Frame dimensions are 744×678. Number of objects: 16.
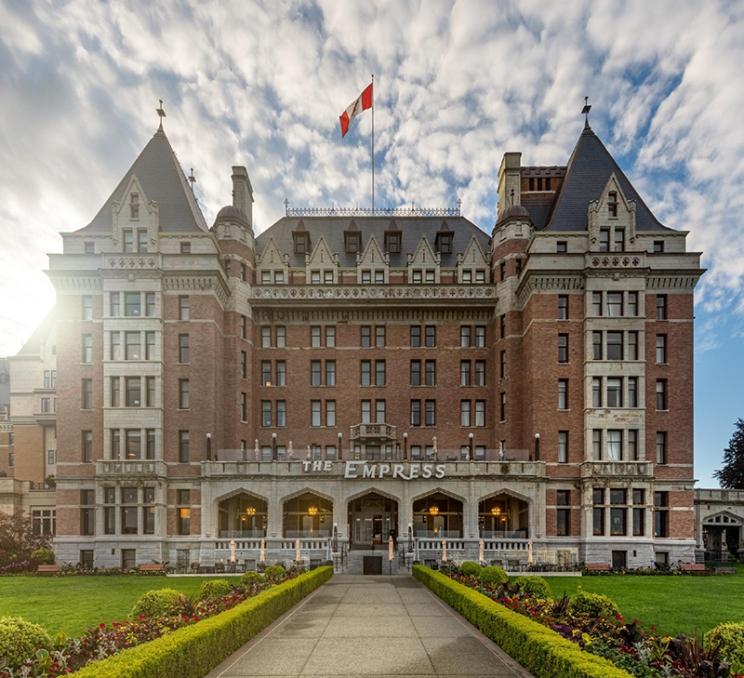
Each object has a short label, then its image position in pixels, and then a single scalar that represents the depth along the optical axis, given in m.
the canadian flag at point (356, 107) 47.28
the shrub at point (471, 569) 24.80
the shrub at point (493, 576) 22.75
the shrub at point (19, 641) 10.94
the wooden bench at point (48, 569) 37.28
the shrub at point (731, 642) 10.72
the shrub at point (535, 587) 18.73
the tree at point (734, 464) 58.75
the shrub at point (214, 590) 19.44
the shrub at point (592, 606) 15.03
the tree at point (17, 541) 40.25
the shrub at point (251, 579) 21.92
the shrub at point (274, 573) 23.94
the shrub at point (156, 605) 15.26
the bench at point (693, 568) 36.88
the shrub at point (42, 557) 40.41
